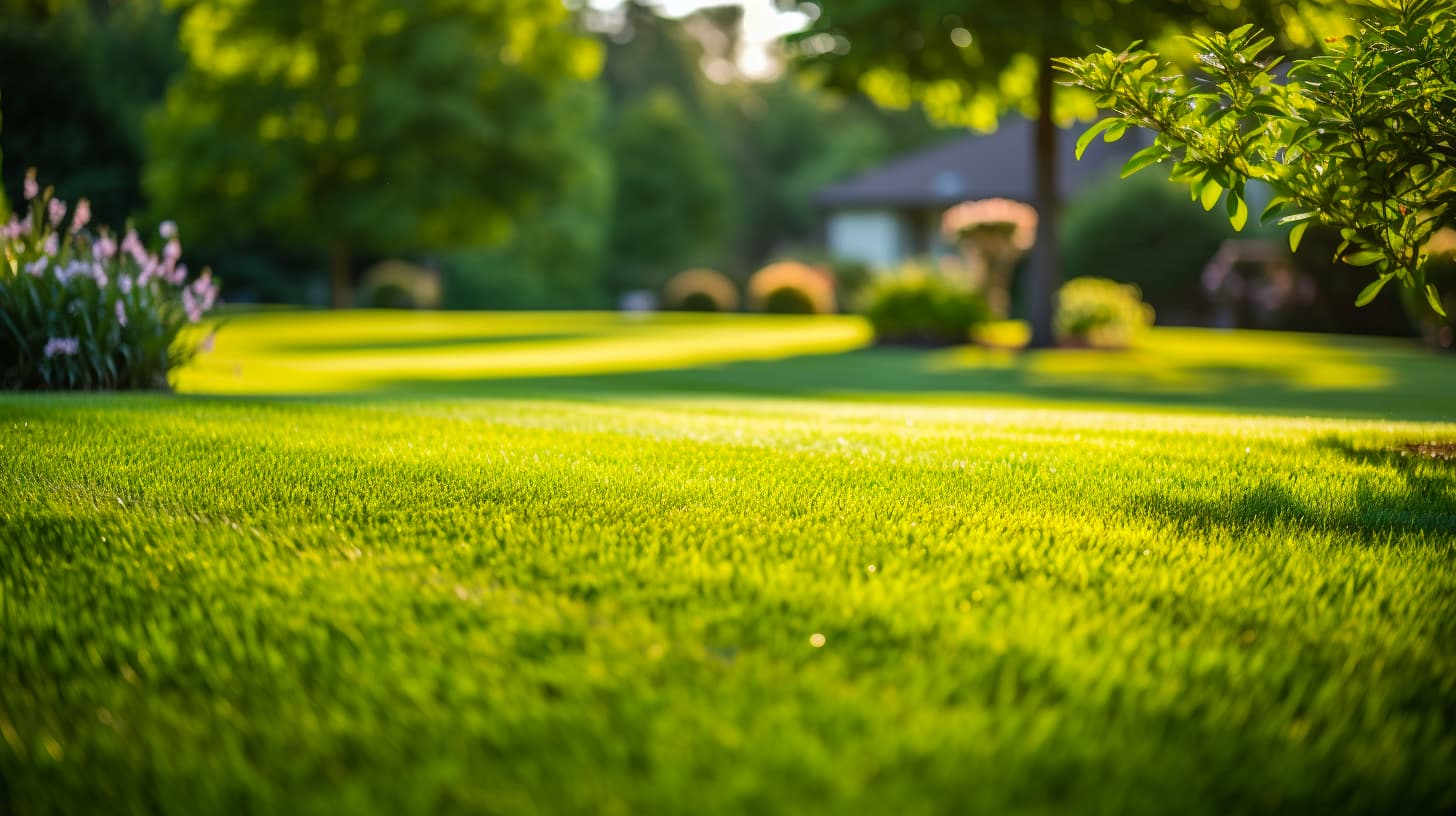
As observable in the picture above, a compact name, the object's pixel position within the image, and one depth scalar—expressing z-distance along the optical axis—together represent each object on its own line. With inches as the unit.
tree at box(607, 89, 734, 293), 2440.9
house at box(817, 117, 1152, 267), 1920.5
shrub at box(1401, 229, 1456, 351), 804.6
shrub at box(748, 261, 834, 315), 1488.7
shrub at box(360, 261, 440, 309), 1594.5
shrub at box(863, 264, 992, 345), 897.5
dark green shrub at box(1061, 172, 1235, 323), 1288.1
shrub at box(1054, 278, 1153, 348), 895.1
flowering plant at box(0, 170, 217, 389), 393.7
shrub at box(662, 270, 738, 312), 1600.6
